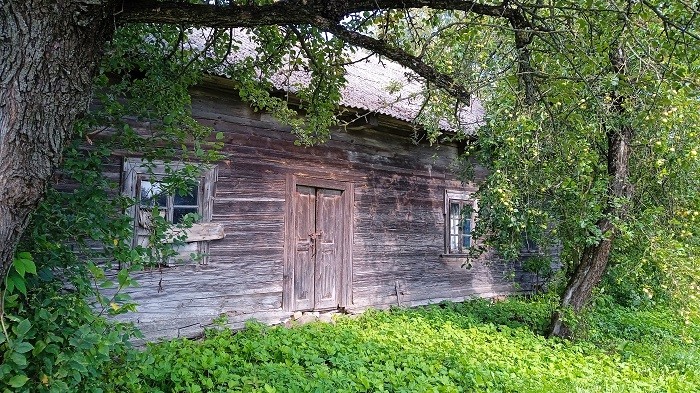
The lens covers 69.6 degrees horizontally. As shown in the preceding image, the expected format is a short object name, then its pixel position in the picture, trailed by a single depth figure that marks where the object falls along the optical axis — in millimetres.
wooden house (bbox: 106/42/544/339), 5773
